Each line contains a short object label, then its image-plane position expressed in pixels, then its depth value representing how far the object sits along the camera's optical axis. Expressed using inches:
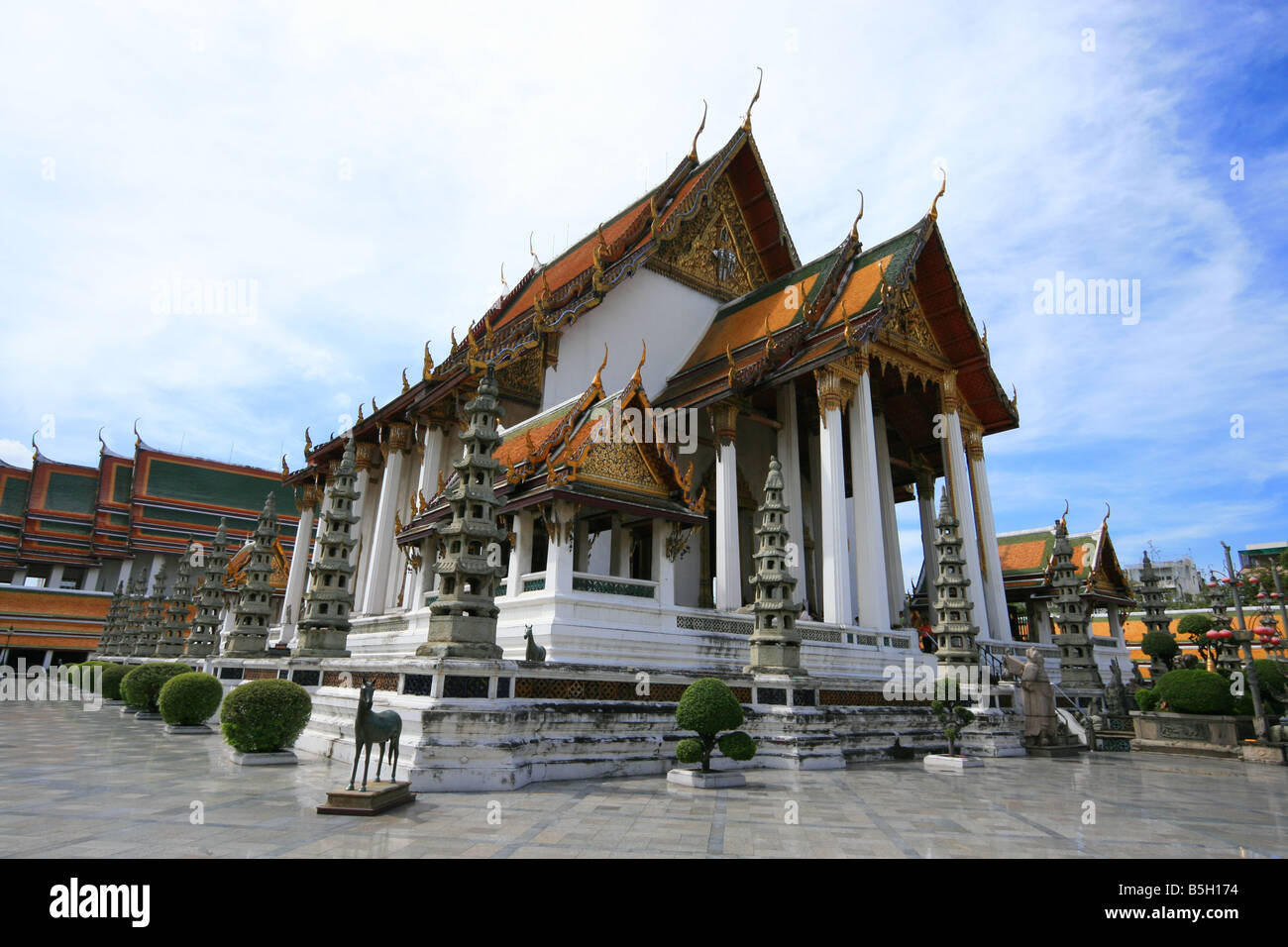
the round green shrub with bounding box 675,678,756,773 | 299.7
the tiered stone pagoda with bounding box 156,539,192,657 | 815.7
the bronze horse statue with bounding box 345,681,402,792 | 230.4
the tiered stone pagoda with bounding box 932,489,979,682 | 533.0
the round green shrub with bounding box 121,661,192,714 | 567.5
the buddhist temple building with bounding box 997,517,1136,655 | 1008.9
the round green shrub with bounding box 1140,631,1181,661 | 811.4
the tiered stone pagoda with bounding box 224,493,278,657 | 561.0
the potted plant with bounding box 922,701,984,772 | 397.4
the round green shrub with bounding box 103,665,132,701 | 735.7
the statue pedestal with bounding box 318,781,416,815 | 217.8
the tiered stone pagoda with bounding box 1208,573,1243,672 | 728.3
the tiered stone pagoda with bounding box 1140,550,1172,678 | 932.6
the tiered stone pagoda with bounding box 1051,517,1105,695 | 706.2
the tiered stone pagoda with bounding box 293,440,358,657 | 454.9
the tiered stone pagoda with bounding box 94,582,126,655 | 1037.8
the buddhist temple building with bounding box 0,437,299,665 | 1389.0
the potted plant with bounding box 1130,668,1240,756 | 505.4
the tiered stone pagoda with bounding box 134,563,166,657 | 907.4
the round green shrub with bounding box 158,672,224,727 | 442.3
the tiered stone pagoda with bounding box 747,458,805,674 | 416.8
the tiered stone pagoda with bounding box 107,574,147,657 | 976.9
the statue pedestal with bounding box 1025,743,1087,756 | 501.4
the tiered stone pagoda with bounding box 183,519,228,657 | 728.3
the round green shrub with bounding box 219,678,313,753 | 325.4
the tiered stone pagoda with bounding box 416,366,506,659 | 312.2
